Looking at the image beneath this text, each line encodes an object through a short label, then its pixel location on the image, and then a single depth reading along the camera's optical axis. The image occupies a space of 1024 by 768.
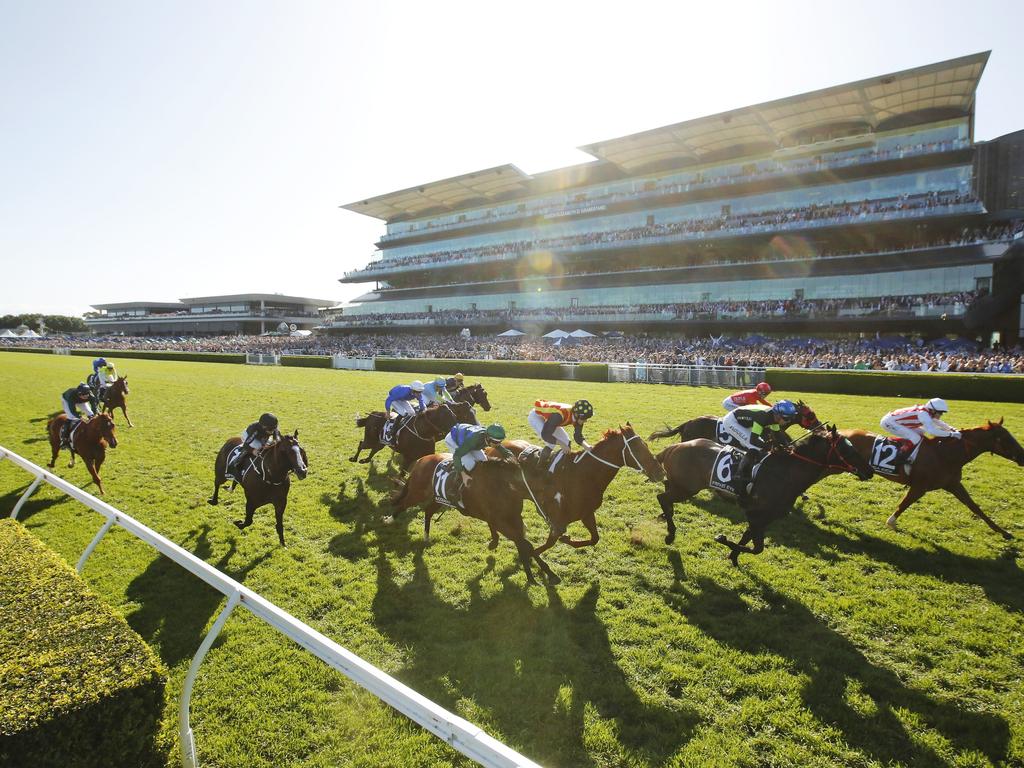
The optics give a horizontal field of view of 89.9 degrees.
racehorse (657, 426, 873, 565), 5.68
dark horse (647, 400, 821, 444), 8.44
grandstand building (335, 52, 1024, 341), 31.59
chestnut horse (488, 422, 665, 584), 5.62
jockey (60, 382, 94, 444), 10.15
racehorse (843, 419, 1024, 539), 6.53
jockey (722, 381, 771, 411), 8.54
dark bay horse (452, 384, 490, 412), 10.14
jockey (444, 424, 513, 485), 5.70
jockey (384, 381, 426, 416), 9.12
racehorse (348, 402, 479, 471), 8.68
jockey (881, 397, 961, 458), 6.66
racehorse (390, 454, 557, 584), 5.49
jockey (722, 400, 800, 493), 6.02
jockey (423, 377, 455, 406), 9.55
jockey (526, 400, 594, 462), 5.97
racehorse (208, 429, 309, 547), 6.21
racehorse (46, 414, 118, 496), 8.33
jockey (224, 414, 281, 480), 6.43
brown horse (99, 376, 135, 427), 13.20
